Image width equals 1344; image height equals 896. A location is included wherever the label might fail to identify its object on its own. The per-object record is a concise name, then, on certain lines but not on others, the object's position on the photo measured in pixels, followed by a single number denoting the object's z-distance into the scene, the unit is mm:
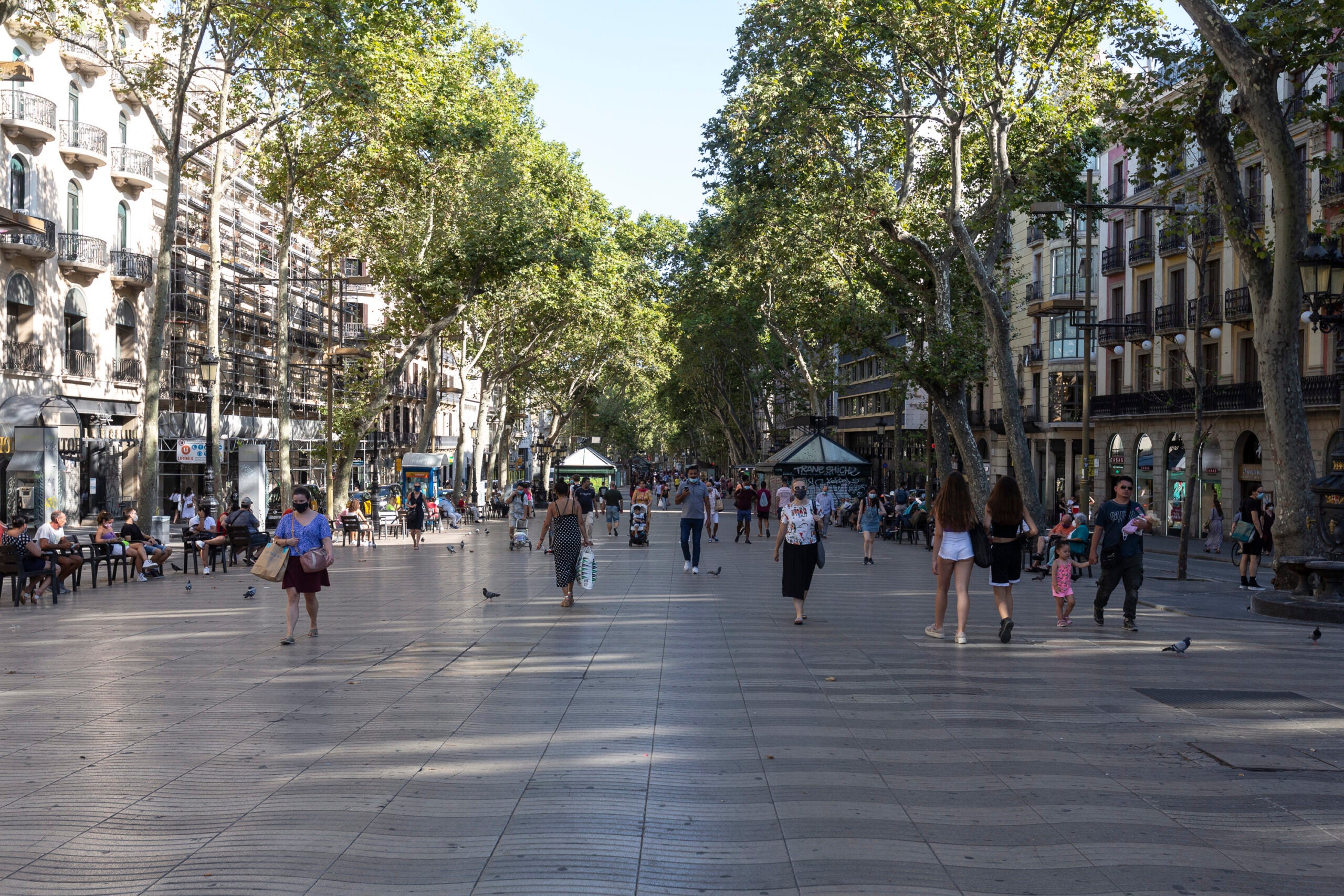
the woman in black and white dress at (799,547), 13617
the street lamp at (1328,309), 15008
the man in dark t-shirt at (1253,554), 21109
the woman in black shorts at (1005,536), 12289
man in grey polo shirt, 21078
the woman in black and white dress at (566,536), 15305
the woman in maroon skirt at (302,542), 12195
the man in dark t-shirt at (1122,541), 13469
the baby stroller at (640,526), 30469
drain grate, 8773
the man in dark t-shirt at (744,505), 33125
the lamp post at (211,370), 30031
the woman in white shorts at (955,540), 12016
